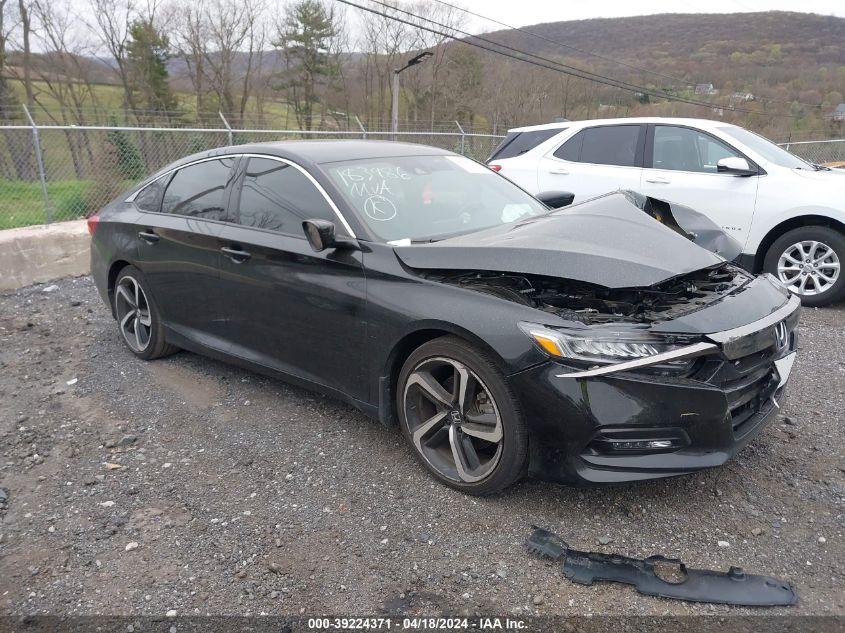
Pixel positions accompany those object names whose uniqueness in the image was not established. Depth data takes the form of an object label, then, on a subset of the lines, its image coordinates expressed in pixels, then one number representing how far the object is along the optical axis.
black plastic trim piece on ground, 2.26
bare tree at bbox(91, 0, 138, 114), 30.48
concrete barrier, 6.82
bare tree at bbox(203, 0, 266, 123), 31.70
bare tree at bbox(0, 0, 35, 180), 9.82
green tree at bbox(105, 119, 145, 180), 11.27
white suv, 5.67
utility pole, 21.34
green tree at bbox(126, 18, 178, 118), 30.56
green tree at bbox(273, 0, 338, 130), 33.56
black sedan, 2.48
